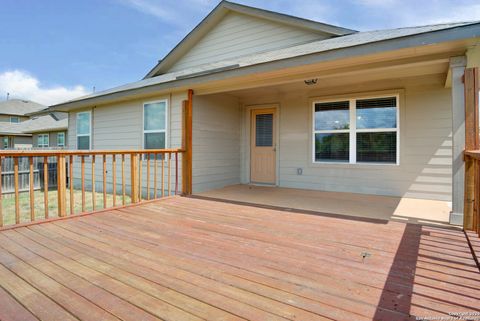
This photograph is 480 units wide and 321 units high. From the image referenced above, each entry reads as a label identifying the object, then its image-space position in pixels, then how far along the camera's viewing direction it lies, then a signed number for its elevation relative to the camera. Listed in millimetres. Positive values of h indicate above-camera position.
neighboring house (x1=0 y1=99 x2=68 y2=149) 15516 +1657
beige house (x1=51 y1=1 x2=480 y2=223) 3500 +1012
